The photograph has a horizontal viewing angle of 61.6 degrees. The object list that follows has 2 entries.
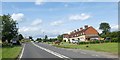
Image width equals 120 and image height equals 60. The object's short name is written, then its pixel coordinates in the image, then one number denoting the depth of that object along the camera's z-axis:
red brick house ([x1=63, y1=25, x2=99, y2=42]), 47.99
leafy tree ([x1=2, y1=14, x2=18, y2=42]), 31.76
